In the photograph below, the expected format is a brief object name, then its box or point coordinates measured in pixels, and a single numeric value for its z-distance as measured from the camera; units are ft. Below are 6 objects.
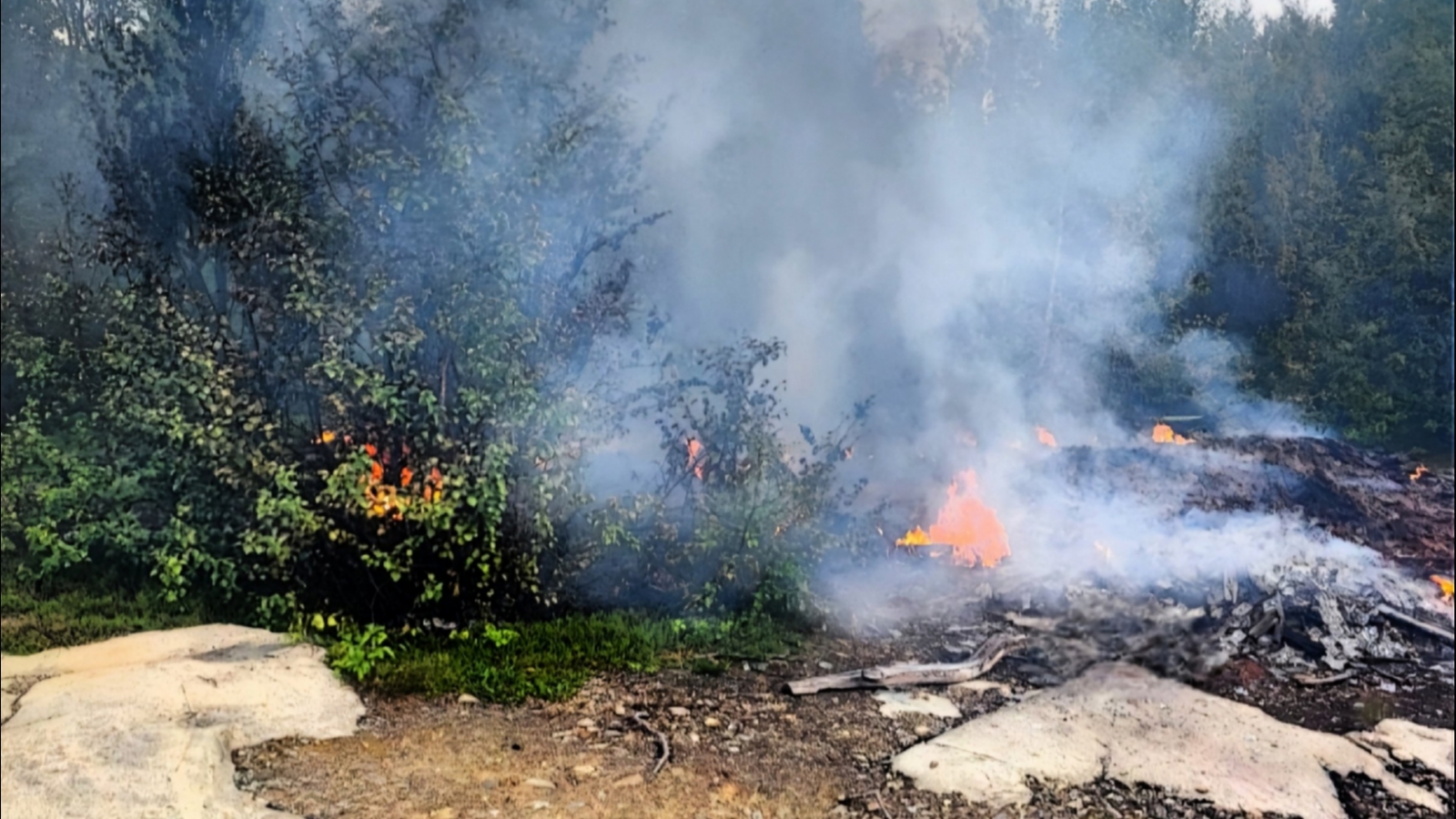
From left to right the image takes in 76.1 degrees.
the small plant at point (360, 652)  13.84
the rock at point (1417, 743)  14.56
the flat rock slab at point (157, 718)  11.51
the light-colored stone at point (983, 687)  14.30
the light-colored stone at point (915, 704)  13.57
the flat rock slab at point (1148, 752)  12.63
